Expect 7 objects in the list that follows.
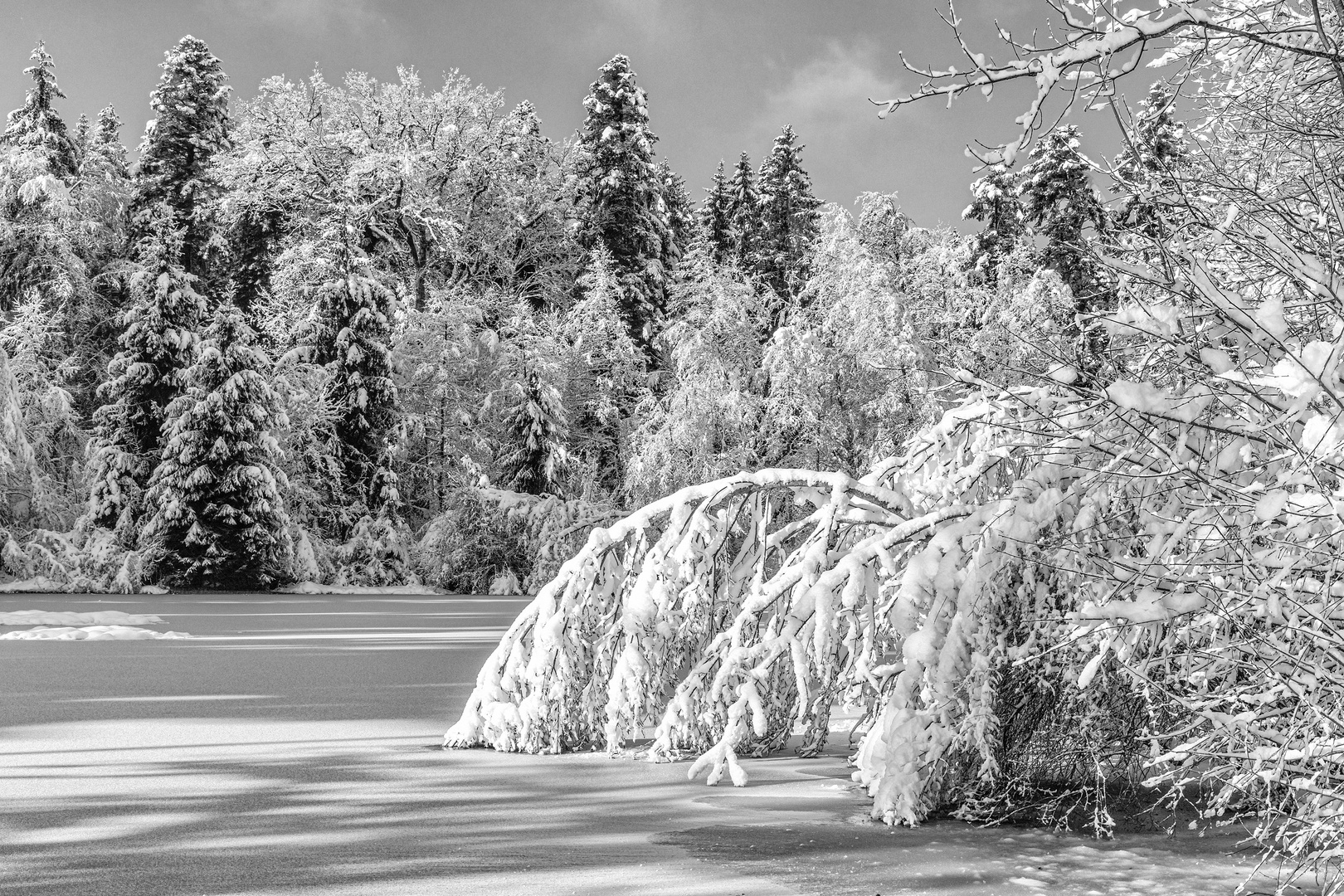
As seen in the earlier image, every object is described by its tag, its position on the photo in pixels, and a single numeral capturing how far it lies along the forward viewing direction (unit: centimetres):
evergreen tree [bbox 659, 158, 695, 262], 4456
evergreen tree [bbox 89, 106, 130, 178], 3504
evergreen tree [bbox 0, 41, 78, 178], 3288
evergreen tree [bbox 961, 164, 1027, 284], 2866
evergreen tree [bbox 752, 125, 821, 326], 3934
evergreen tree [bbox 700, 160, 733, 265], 4359
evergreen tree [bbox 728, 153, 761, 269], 4166
